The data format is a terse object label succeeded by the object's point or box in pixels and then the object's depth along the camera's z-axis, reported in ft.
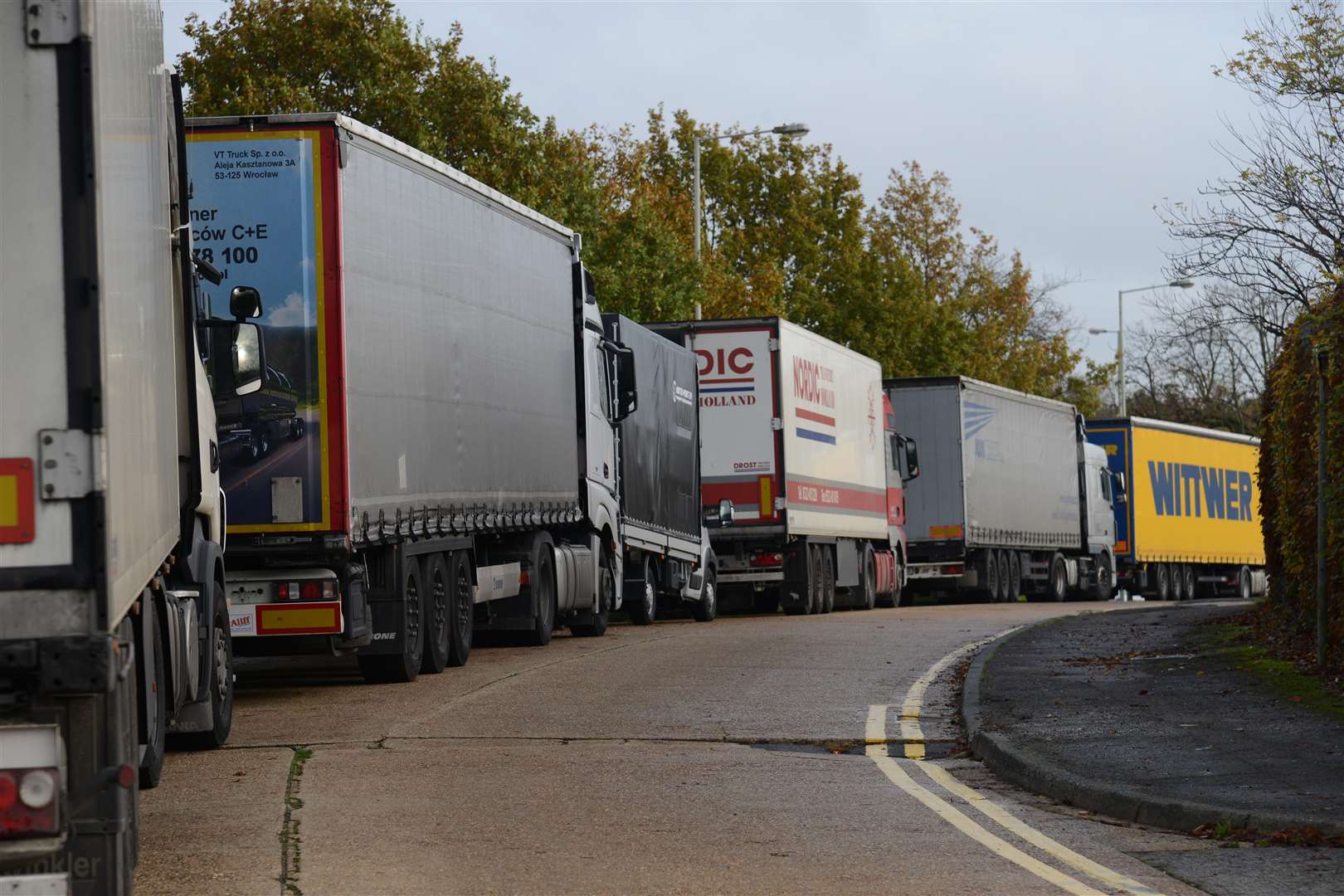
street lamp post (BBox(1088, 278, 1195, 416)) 235.61
